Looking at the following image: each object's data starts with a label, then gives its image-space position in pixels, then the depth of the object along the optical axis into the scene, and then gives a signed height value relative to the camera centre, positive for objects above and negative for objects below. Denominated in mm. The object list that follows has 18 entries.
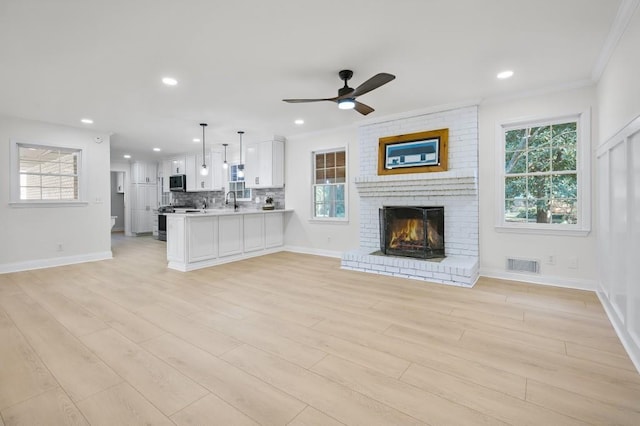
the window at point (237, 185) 7590 +666
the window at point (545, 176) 3750 +435
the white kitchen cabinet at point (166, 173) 9204 +1215
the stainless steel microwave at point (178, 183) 8648 +854
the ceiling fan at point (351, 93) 2872 +1218
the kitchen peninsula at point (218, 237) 4883 -492
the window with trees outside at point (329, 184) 5988 +533
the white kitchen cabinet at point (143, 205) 9844 +224
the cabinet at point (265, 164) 6559 +1059
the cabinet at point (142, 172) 9828 +1329
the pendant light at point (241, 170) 7537 +1049
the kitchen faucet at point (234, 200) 7541 +280
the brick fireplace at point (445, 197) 4195 +190
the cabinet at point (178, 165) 8709 +1387
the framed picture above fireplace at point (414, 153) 4574 +925
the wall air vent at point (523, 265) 4016 -802
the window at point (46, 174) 5094 +710
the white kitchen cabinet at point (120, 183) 10395 +1043
